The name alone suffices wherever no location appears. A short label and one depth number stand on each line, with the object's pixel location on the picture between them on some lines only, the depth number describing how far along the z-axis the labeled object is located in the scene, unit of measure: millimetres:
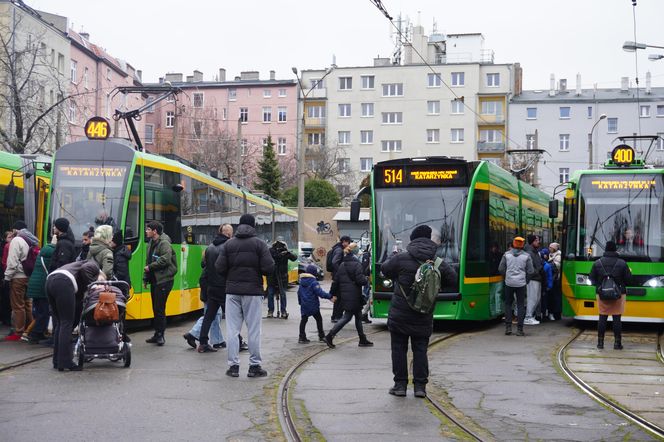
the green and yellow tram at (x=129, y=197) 16219
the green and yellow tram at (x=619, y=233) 17797
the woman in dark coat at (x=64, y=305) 11117
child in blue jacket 15039
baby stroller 11344
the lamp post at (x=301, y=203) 37594
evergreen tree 63125
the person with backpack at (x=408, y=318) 9688
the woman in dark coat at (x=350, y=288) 14531
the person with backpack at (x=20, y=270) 14656
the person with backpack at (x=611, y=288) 15164
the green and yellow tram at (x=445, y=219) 17109
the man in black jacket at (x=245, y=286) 11078
